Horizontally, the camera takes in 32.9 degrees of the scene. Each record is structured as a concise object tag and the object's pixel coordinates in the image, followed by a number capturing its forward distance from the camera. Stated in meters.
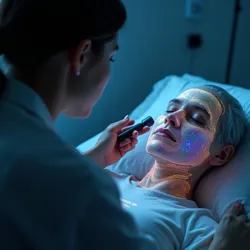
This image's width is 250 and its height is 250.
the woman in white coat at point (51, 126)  0.66
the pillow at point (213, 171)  1.34
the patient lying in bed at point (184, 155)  1.23
